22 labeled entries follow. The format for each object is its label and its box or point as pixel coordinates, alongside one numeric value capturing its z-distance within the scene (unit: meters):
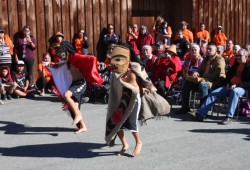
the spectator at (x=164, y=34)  12.77
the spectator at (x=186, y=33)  13.36
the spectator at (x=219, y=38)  14.69
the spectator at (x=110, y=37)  12.43
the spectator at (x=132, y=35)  12.45
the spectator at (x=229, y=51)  12.01
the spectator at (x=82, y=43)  12.02
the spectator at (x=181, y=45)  12.10
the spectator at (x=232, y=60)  9.95
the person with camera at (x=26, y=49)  10.98
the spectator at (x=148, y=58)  9.41
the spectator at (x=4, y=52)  10.37
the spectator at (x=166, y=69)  9.12
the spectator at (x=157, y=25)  13.18
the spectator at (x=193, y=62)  8.76
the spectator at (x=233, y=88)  7.75
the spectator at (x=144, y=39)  12.26
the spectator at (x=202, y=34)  14.16
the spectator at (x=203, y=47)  11.08
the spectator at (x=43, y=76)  10.70
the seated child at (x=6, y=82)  10.01
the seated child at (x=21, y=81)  10.35
